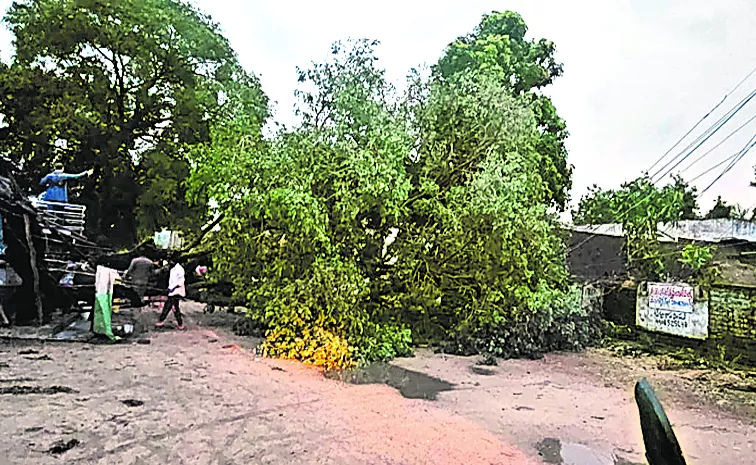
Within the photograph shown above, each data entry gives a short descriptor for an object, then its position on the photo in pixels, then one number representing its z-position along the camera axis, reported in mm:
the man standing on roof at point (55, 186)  15938
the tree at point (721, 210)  22156
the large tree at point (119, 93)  18016
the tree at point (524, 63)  18203
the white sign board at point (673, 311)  12156
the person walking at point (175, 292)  13883
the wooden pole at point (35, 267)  12234
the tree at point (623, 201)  15500
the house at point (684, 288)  11641
